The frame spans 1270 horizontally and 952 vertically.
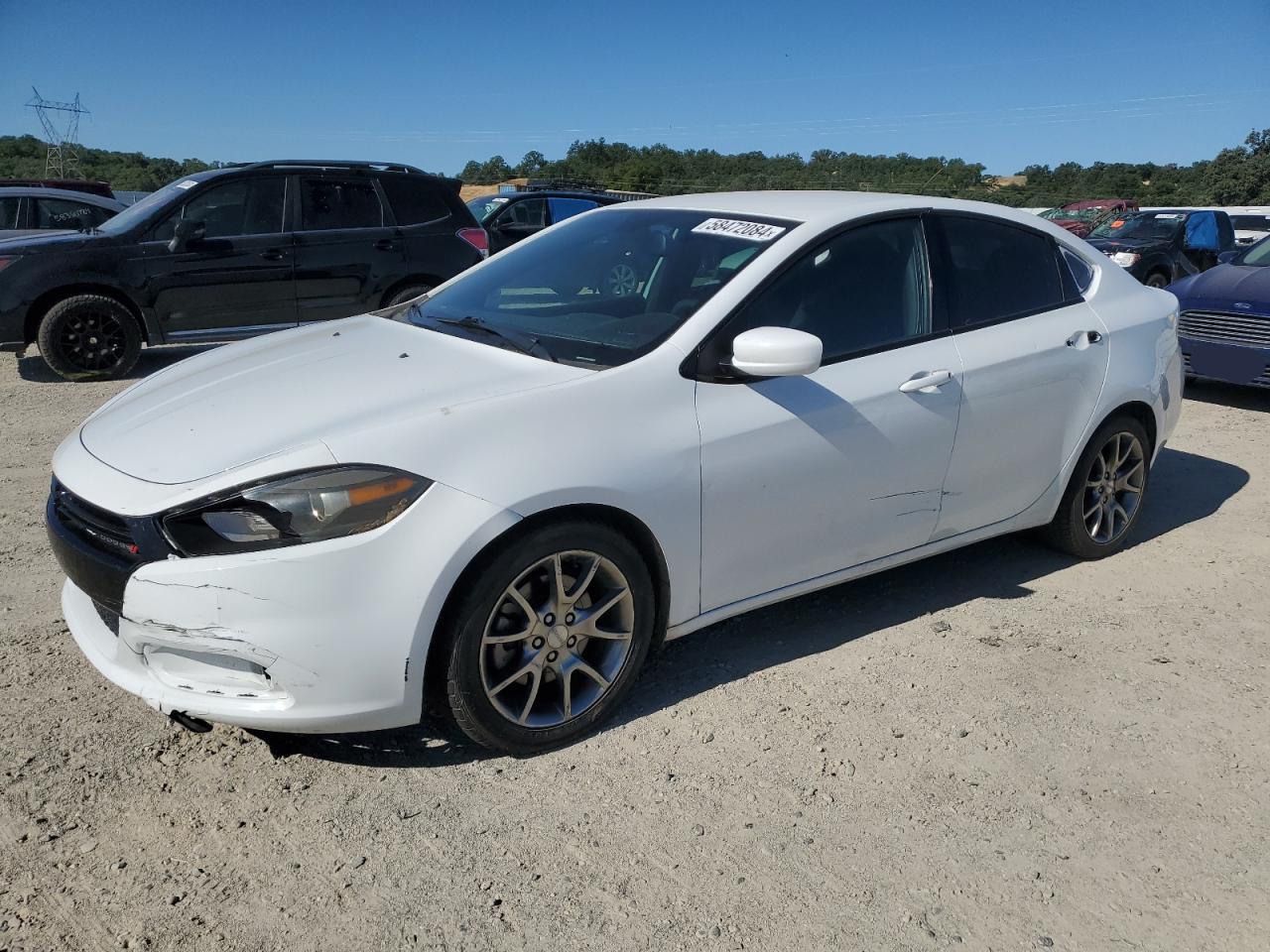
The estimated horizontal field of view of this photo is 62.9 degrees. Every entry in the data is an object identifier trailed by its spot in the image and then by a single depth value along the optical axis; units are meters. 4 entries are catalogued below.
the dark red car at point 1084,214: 25.21
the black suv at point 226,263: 8.45
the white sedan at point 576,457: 2.69
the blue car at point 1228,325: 8.09
